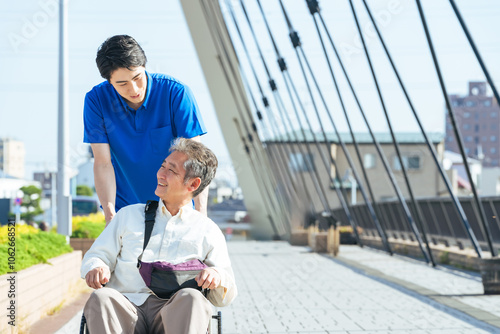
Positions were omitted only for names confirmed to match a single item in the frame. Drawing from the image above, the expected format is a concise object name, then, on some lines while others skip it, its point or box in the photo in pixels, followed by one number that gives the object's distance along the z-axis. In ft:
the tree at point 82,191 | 228.84
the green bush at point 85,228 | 37.65
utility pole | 35.57
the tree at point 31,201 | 189.26
